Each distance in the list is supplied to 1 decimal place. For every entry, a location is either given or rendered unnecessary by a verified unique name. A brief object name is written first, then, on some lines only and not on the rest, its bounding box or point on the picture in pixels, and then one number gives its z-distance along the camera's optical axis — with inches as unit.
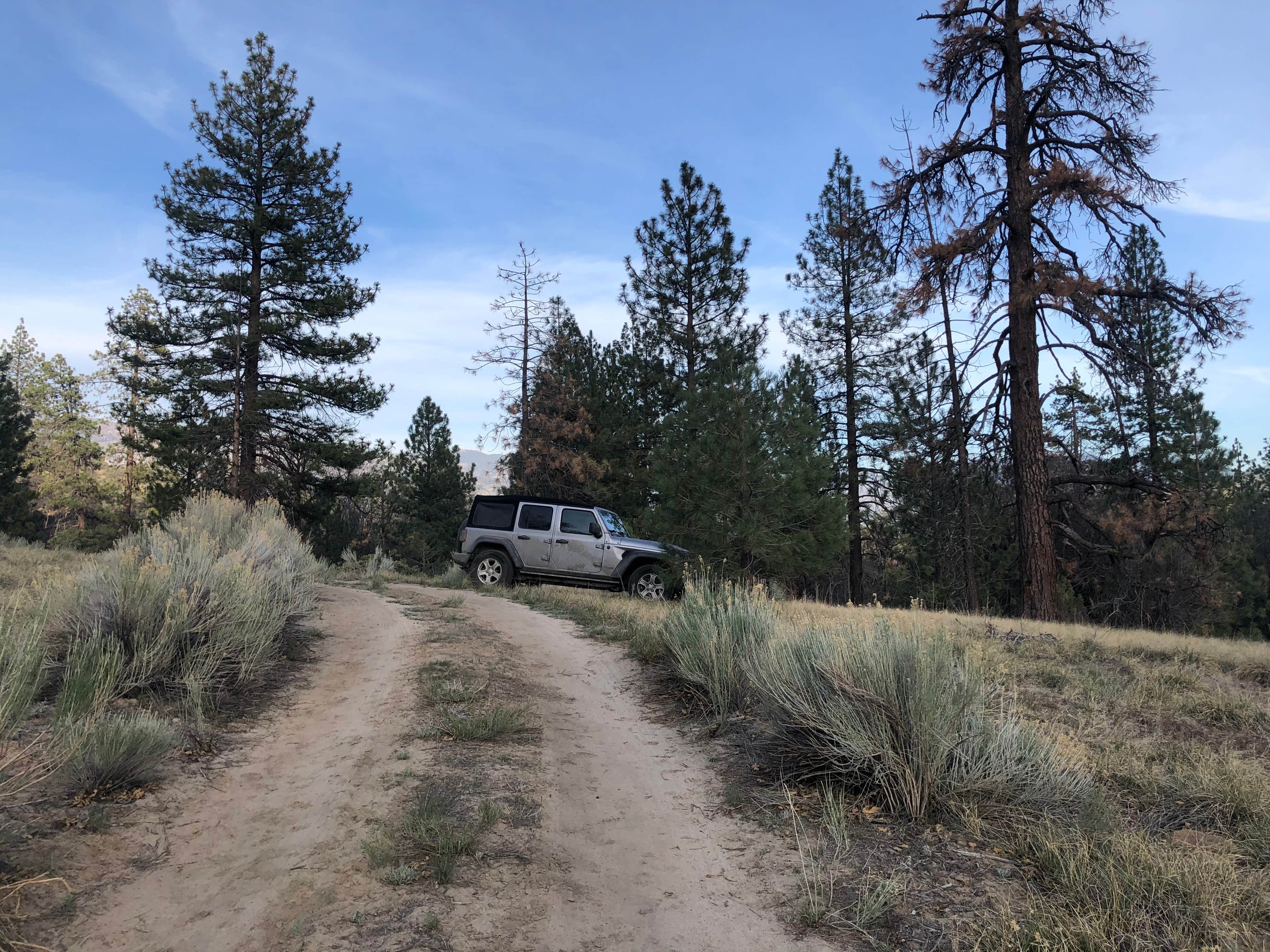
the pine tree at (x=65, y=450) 1492.4
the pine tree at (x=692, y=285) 999.6
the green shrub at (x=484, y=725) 206.4
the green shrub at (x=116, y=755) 151.0
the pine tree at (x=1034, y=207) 503.5
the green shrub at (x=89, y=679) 156.9
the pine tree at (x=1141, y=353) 509.7
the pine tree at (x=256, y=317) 788.0
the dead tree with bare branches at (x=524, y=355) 1052.5
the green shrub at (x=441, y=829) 135.1
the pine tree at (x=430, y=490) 1204.5
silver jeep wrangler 553.6
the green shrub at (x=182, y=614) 221.9
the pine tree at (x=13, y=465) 1154.0
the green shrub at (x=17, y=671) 129.9
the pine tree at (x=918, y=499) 584.1
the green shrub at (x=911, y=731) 159.5
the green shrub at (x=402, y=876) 129.6
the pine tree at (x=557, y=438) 1031.0
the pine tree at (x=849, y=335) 941.8
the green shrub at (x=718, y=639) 241.8
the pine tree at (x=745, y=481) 477.4
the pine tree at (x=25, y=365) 1524.4
